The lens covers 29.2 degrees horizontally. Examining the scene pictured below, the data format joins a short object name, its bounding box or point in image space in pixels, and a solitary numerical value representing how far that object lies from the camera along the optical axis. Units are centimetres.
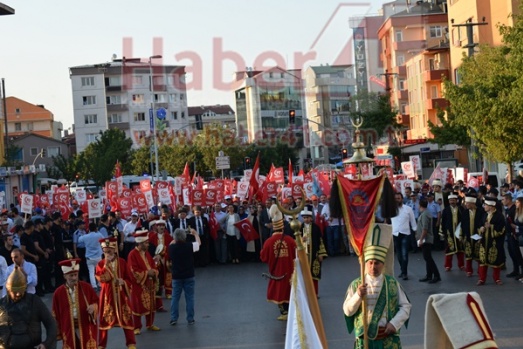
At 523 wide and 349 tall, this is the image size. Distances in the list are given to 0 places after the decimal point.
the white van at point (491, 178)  3494
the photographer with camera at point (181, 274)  1592
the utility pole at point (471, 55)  3675
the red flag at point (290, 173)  3392
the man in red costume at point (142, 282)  1559
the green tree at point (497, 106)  3241
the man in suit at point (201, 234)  2605
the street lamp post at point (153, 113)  5745
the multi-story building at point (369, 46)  10281
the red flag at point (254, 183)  3069
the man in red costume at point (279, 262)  1588
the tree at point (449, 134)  5059
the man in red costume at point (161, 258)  1844
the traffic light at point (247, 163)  7056
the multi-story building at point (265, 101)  14862
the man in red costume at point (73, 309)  1192
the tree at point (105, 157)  7706
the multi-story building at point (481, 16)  5455
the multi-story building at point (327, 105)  13185
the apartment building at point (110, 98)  11219
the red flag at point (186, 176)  3653
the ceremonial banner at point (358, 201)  883
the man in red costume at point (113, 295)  1366
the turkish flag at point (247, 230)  2614
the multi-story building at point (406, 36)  8081
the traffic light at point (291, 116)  5280
